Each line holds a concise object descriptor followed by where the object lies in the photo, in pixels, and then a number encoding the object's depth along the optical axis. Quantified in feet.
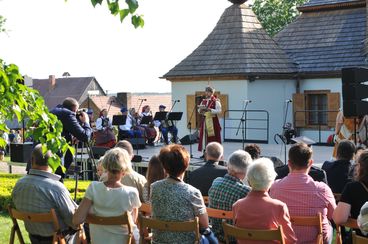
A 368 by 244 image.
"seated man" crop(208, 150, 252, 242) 20.56
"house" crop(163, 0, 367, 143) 75.92
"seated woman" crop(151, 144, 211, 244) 18.85
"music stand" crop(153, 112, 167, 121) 59.57
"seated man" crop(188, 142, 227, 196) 23.99
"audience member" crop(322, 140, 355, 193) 26.40
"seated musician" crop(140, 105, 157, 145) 70.95
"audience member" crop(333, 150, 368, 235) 18.44
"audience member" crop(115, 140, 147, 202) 23.24
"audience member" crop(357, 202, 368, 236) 16.15
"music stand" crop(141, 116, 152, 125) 63.40
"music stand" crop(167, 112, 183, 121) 56.34
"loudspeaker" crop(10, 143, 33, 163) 55.72
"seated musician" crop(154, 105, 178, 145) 69.77
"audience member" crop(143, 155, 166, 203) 22.49
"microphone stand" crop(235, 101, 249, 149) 71.54
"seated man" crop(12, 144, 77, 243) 20.52
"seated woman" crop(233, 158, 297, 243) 17.76
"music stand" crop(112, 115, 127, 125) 59.16
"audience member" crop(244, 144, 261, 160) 26.30
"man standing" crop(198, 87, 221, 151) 50.11
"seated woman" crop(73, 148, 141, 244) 19.49
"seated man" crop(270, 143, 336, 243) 19.83
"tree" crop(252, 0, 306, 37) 144.19
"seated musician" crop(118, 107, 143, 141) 66.18
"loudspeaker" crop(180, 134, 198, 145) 64.03
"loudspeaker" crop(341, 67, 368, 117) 32.24
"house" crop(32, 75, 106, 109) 240.36
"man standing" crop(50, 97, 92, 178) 34.32
